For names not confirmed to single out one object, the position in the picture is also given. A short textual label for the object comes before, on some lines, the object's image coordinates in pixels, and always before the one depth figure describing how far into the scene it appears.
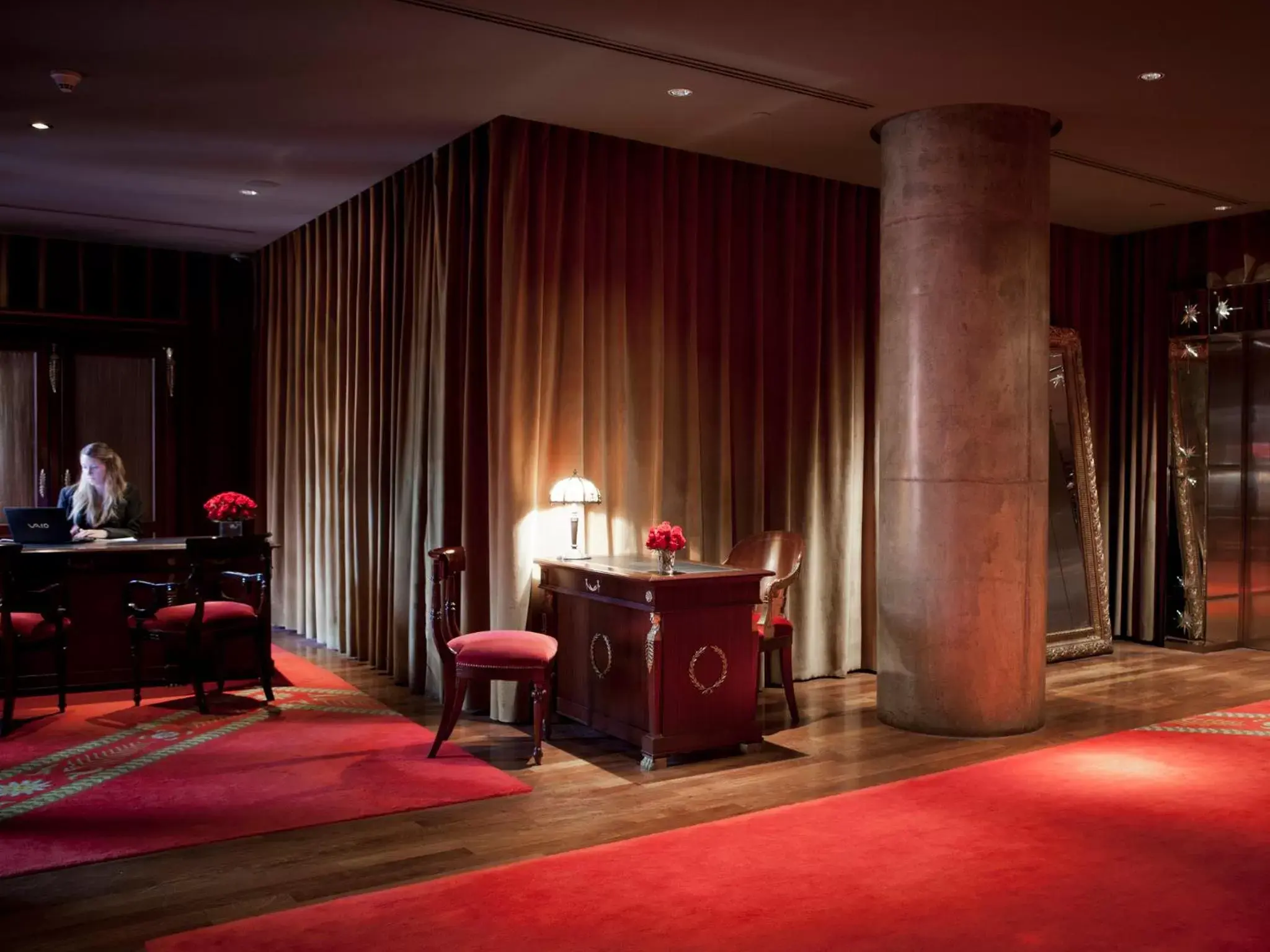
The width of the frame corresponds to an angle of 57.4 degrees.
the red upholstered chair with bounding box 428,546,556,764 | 5.32
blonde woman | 7.62
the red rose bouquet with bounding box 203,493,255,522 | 7.00
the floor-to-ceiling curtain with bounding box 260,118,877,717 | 6.37
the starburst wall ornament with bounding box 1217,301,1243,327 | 8.79
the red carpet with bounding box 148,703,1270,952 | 3.44
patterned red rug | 4.39
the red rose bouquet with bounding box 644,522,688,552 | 5.62
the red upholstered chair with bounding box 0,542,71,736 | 5.82
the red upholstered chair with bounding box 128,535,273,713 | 6.33
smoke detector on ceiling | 5.43
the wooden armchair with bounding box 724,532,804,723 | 6.32
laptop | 6.86
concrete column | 5.96
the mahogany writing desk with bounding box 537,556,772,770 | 5.39
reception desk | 6.78
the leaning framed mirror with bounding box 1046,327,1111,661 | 8.66
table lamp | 6.10
